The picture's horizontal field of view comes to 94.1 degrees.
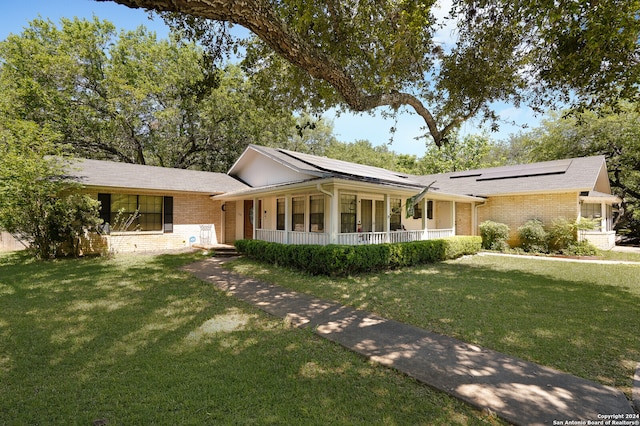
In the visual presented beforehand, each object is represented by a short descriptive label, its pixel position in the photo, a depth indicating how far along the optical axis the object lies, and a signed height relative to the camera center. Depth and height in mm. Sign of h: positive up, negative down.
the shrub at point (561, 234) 14141 -795
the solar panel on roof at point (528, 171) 16670 +2810
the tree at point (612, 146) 20750 +5456
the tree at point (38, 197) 10141 +812
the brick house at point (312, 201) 11844 +839
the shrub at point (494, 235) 15891 -934
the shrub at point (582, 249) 13828 -1461
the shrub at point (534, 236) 14695 -909
